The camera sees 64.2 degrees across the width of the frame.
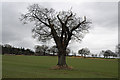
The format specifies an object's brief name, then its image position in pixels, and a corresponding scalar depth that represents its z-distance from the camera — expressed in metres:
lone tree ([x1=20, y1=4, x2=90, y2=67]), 15.21
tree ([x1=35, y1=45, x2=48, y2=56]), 95.17
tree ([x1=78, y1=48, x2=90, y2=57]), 101.09
